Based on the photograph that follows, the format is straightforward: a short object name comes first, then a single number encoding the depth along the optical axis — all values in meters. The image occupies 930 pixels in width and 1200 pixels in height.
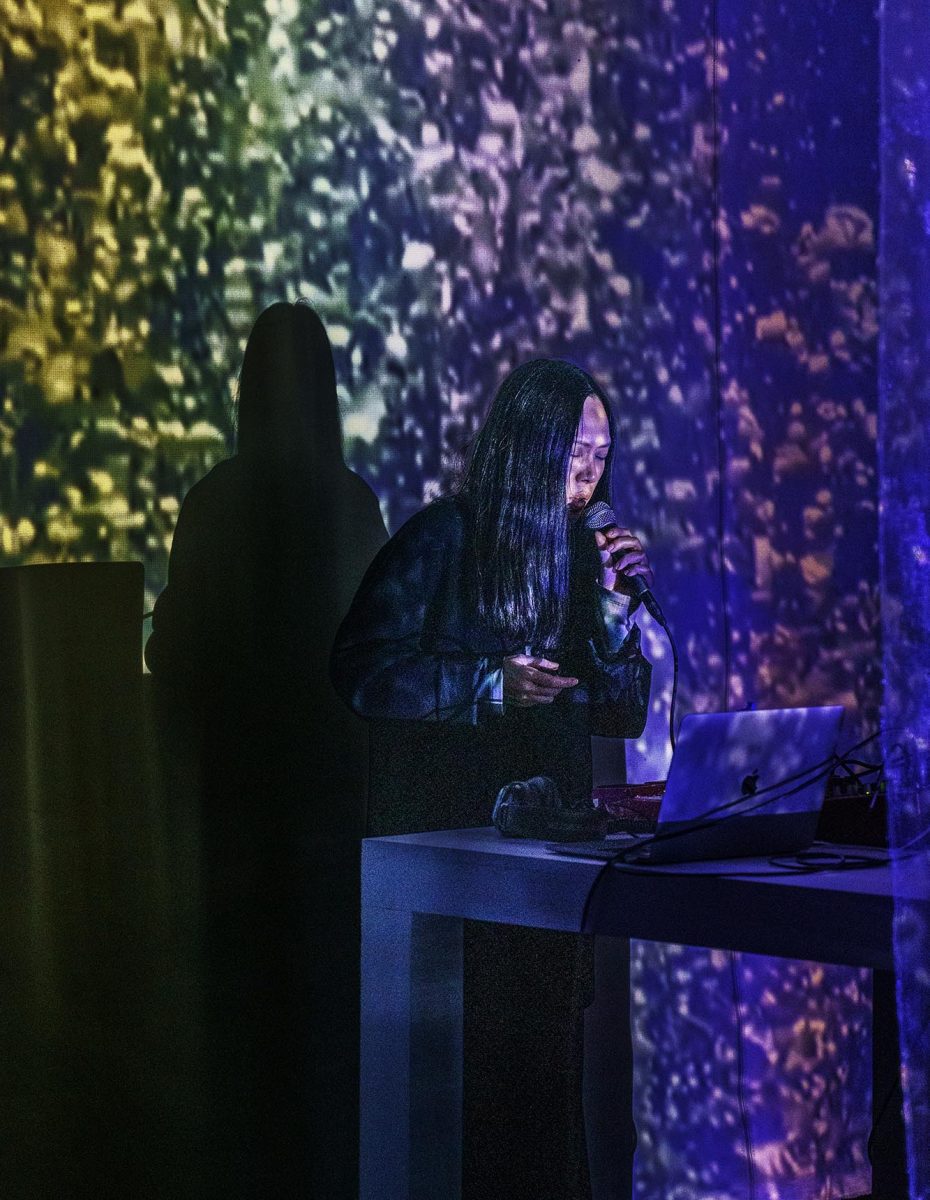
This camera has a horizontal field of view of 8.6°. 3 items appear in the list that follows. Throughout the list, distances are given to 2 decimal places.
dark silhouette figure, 9.18
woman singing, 9.43
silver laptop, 8.88
